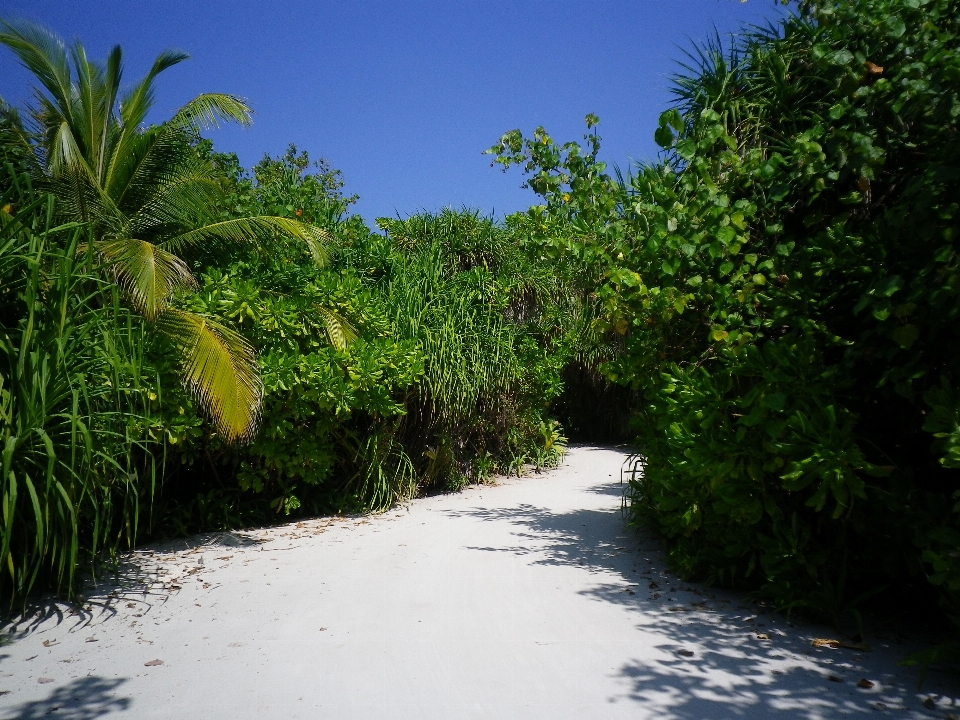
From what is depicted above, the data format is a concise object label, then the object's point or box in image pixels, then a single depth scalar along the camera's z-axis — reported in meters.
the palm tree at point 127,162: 7.35
